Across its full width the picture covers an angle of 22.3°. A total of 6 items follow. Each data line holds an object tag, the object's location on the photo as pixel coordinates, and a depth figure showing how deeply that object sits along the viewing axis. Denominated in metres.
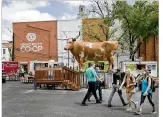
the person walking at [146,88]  10.76
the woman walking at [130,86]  11.55
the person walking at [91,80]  12.45
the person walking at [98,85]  13.78
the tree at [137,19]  29.08
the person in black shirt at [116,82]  12.60
